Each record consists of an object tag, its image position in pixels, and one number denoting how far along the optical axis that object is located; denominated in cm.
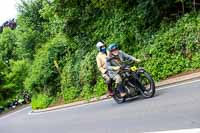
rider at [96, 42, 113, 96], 1345
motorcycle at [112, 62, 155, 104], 1230
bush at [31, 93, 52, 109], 2691
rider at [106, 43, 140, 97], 1311
